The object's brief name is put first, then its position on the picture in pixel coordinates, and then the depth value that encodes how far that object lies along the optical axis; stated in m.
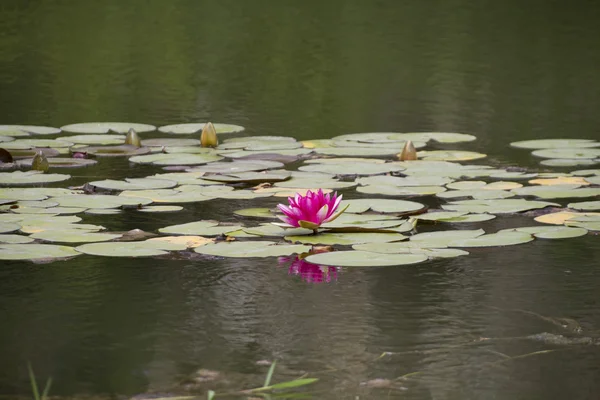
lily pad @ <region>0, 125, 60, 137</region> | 12.04
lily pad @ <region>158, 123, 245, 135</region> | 12.34
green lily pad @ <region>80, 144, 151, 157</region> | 10.91
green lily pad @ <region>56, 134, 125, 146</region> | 11.59
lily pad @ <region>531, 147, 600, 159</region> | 10.52
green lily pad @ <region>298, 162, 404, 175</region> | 9.55
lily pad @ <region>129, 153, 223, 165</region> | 10.17
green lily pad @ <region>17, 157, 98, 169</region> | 10.15
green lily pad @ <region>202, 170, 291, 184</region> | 9.11
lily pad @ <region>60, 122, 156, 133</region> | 12.41
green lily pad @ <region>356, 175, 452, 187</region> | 8.95
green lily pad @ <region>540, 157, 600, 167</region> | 10.14
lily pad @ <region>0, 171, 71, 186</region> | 9.06
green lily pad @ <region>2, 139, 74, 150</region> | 11.16
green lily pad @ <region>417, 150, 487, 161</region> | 10.57
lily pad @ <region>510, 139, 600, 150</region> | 11.14
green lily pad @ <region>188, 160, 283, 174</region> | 9.60
